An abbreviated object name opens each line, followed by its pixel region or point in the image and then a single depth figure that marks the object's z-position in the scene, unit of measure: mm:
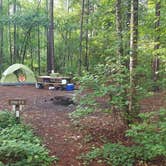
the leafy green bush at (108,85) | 3949
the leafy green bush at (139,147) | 3338
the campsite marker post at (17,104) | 4535
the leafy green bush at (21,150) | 3321
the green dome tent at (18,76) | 10841
